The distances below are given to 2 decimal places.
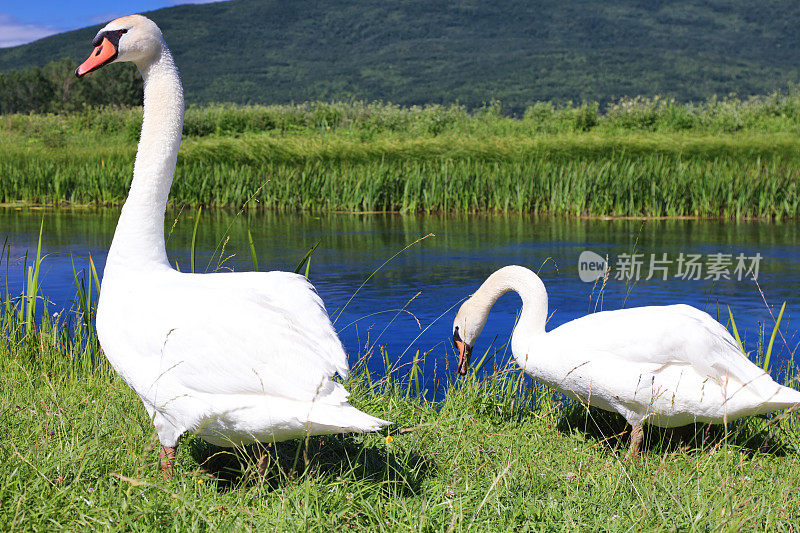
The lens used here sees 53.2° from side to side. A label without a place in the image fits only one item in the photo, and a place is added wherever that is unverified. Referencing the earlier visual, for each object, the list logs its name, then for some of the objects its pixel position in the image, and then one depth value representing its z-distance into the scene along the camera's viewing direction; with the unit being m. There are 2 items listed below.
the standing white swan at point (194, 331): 2.96
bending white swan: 4.00
